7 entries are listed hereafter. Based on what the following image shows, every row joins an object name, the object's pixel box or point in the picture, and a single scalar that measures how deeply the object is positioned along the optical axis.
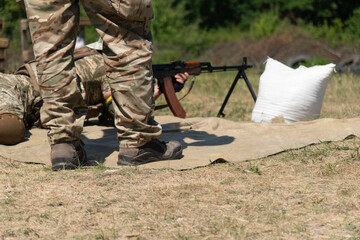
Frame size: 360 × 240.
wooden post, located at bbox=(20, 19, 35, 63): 13.91
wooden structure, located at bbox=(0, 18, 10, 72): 12.64
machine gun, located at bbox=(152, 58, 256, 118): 8.90
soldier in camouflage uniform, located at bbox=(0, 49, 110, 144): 7.70
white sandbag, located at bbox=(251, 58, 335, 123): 9.54
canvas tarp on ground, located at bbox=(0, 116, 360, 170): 6.87
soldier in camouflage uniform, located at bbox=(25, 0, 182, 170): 5.86
